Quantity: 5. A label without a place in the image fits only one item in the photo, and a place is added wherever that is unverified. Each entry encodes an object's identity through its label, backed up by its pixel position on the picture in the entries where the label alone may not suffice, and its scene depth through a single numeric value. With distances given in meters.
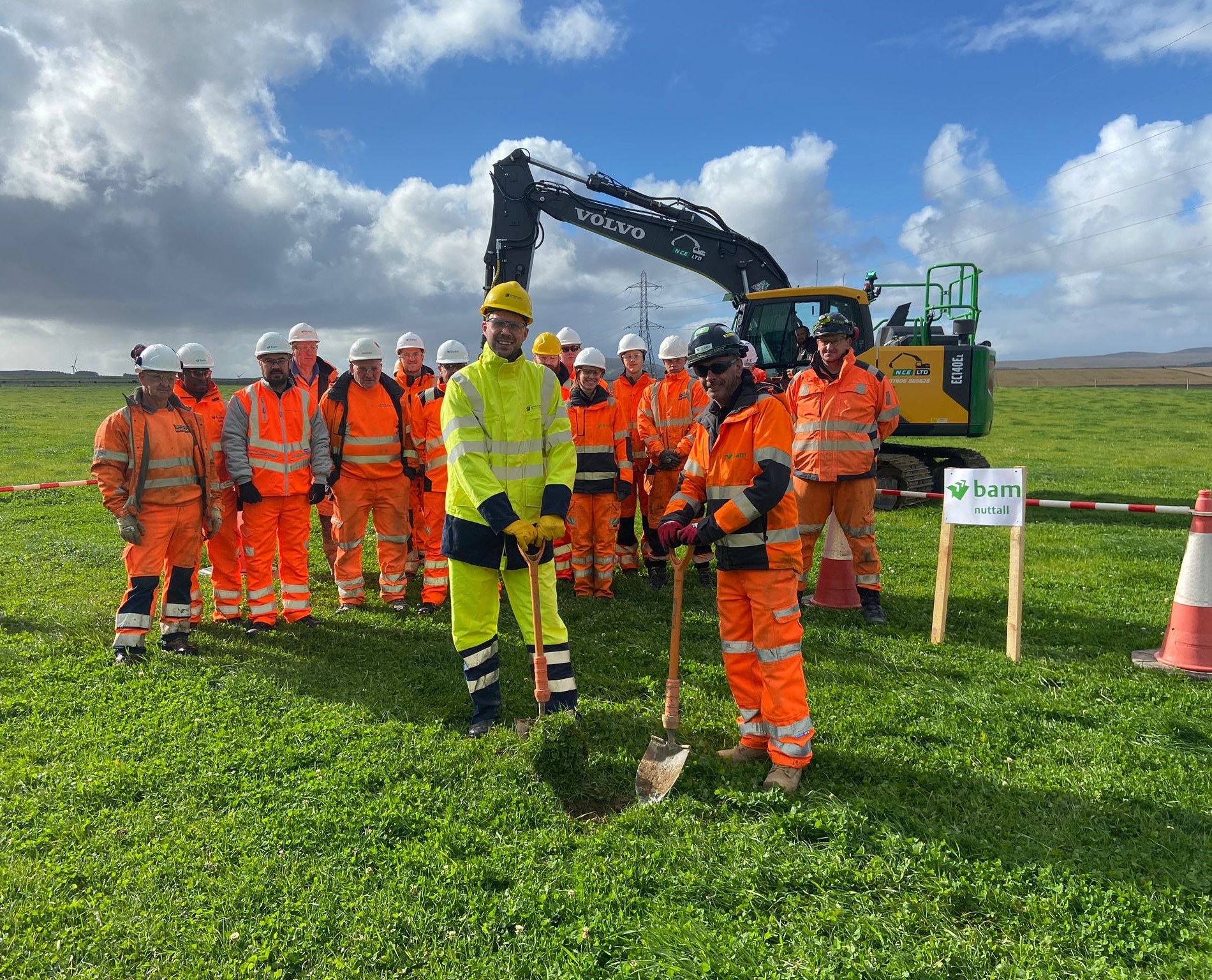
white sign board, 5.41
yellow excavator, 10.66
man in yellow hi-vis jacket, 4.04
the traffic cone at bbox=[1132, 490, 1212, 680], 4.94
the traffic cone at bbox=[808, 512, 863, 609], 6.48
